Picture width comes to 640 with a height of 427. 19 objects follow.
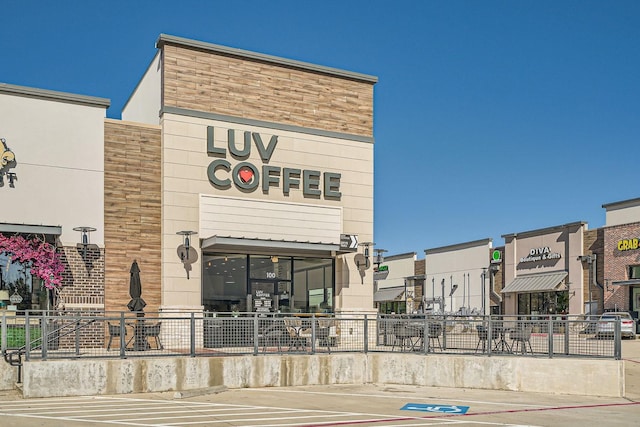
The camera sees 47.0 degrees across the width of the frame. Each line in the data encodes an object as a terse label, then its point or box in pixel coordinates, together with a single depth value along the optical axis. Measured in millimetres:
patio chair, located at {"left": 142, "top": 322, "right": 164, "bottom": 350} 17062
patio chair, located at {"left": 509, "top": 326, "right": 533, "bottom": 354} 18094
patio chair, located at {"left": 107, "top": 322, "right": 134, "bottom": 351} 17105
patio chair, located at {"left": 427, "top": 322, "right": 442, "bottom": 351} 18875
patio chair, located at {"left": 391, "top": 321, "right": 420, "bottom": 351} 19156
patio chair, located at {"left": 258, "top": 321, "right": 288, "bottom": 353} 18172
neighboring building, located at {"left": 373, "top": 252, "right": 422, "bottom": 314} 62719
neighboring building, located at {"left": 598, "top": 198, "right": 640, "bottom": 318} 40875
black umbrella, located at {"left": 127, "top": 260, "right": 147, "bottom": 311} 20719
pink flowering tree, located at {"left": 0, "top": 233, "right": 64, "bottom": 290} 20578
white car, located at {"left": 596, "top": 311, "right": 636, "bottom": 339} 37000
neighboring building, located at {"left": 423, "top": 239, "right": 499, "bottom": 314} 53688
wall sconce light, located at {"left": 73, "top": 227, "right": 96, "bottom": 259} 21359
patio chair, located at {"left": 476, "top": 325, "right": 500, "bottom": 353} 18359
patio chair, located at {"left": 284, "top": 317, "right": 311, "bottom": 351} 18547
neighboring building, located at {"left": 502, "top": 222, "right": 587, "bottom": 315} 45062
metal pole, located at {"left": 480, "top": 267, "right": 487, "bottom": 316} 53000
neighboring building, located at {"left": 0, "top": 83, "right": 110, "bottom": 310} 20781
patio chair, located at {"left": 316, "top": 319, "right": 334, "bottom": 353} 18766
